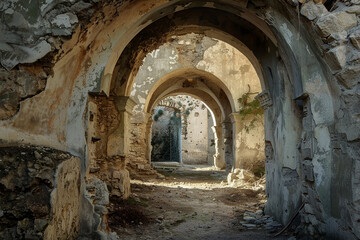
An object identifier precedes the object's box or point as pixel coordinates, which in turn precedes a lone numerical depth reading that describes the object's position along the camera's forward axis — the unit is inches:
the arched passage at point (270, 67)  162.1
